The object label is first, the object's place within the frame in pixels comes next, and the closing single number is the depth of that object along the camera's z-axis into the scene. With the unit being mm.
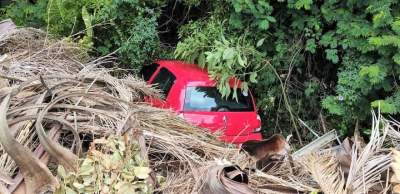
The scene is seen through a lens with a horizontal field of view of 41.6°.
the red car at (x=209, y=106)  7113
